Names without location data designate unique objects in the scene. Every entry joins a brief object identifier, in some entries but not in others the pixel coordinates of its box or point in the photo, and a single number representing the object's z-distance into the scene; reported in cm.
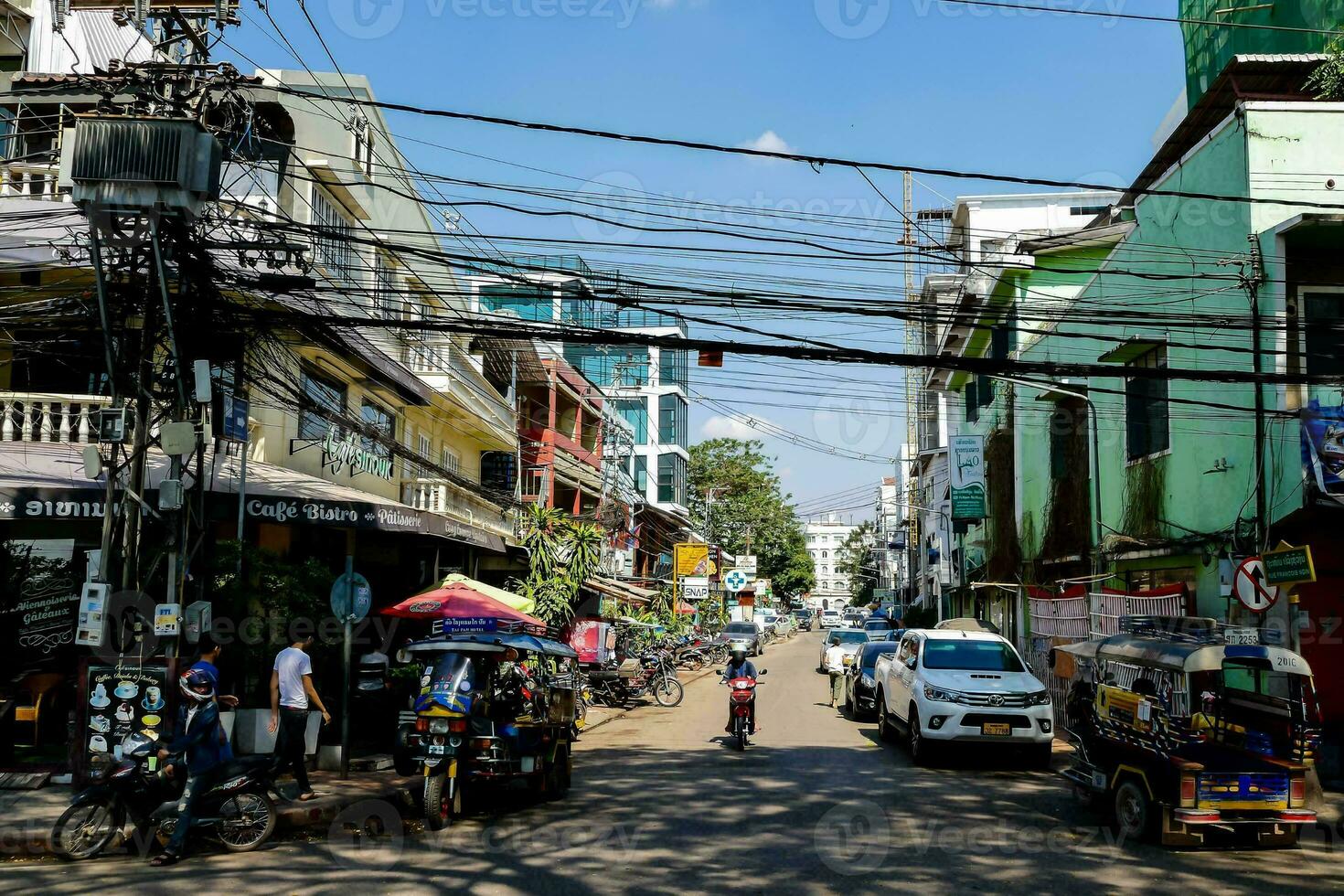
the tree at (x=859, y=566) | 13000
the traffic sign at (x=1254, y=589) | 1414
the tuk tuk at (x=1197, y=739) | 965
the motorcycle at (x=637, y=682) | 2448
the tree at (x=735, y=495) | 7069
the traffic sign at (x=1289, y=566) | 1330
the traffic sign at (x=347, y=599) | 1381
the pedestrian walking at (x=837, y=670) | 2634
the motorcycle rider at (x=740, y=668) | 1747
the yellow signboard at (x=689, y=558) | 4628
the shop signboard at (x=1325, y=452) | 1391
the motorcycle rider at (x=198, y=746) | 927
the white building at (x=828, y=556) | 17650
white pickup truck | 1516
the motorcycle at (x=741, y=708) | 1673
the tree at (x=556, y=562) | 2527
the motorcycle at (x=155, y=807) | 942
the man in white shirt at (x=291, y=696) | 1188
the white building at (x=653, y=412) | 5531
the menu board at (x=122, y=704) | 1151
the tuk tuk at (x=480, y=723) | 1109
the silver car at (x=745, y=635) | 4586
